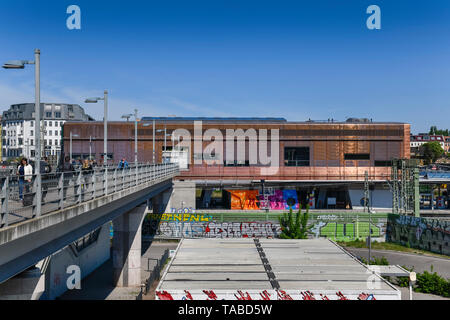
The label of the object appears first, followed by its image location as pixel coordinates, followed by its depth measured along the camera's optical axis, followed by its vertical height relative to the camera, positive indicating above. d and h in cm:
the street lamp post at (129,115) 3831 +380
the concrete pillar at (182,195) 5559 -400
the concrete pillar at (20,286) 1716 -466
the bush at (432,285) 2782 -740
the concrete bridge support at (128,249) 3272 -625
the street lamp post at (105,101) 2778 +369
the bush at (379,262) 3083 -668
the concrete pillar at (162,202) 5147 -458
